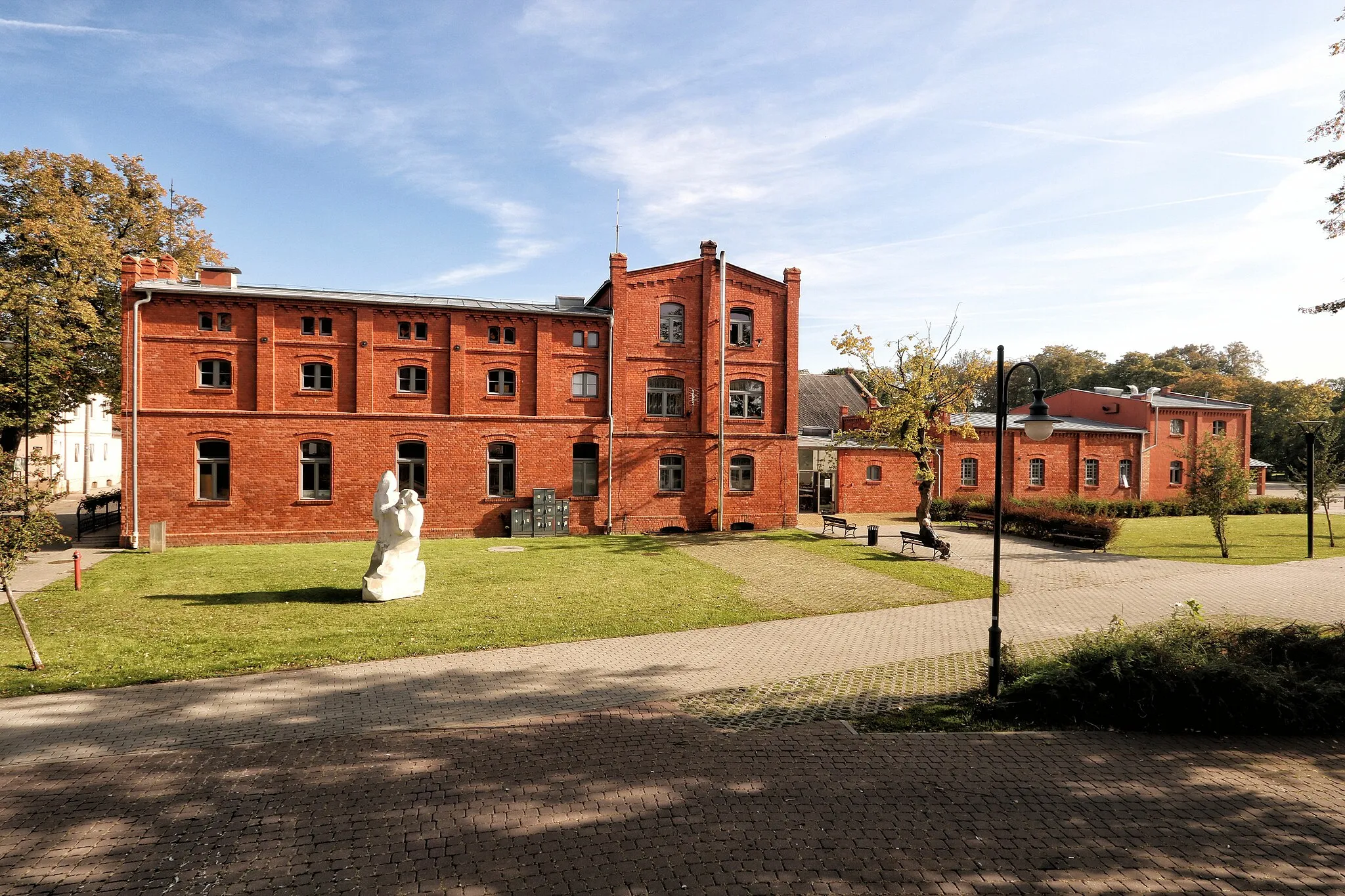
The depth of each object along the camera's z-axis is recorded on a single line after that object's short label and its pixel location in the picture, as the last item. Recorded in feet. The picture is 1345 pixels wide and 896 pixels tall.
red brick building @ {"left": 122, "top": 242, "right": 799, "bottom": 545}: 70.08
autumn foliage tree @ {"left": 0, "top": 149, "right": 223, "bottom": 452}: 72.02
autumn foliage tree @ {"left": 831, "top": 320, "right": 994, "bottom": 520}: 76.18
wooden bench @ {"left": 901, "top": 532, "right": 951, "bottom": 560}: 65.65
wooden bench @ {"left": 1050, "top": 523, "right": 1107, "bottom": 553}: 69.72
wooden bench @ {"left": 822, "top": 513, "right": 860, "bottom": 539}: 77.46
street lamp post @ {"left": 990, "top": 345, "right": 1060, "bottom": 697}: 26.09
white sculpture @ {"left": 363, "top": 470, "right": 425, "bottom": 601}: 44.32
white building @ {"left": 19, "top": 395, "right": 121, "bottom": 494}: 145.48
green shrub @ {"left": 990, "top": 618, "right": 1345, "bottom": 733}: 25.39
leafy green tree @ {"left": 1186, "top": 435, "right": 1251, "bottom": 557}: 64.90
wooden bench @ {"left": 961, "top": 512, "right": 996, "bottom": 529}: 89.66
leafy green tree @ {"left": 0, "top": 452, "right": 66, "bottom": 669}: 29.73
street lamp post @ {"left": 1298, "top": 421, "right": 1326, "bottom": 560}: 67.01
